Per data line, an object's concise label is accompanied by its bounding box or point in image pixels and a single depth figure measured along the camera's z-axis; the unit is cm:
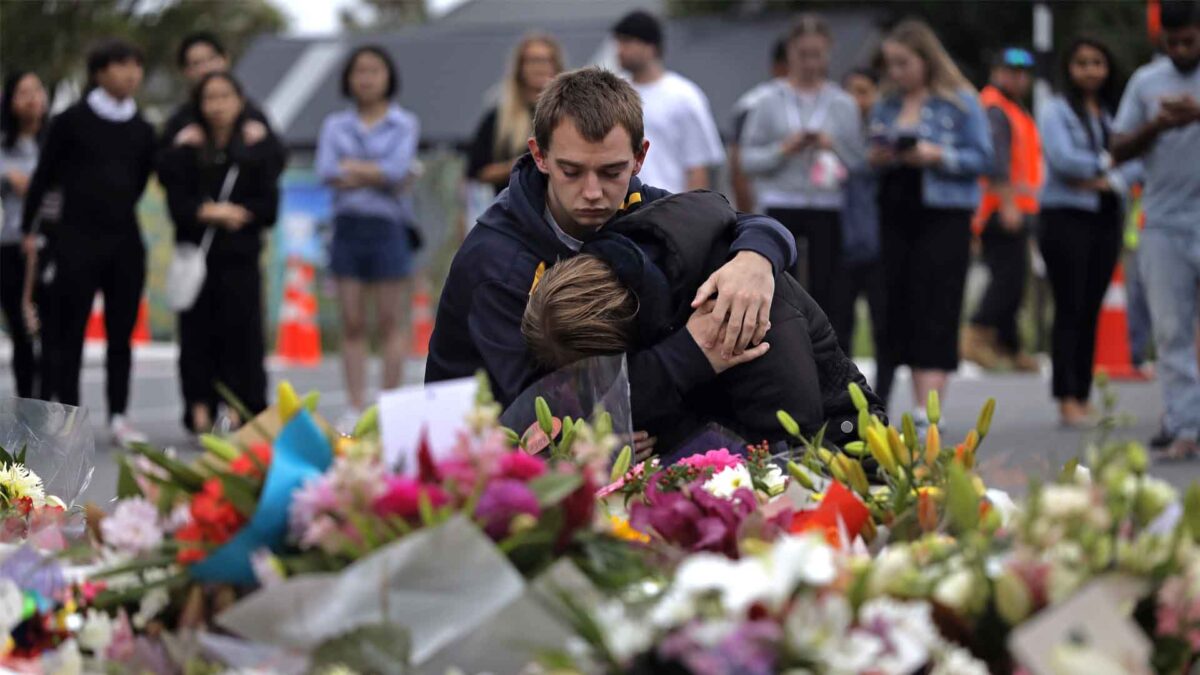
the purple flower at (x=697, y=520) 473
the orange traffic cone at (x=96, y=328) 3862
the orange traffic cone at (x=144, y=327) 4097
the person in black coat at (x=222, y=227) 1912
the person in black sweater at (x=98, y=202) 1867
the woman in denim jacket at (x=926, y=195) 1792
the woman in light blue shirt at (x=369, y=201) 2041
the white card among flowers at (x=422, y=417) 418
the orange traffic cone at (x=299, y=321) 3631
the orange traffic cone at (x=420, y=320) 3534
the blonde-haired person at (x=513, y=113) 1750
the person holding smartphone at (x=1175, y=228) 1600
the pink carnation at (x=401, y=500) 395
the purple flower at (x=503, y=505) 398
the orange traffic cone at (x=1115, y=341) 2645
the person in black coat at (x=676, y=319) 693
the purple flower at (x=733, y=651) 335
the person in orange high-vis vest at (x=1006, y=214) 2281
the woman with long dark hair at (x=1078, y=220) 1930
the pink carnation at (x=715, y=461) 583
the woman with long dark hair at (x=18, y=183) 2037
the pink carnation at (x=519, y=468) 412
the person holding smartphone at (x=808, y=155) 1892
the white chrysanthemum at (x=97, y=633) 425
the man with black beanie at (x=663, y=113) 1758
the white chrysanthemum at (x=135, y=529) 425
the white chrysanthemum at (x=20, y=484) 646
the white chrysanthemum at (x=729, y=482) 526
